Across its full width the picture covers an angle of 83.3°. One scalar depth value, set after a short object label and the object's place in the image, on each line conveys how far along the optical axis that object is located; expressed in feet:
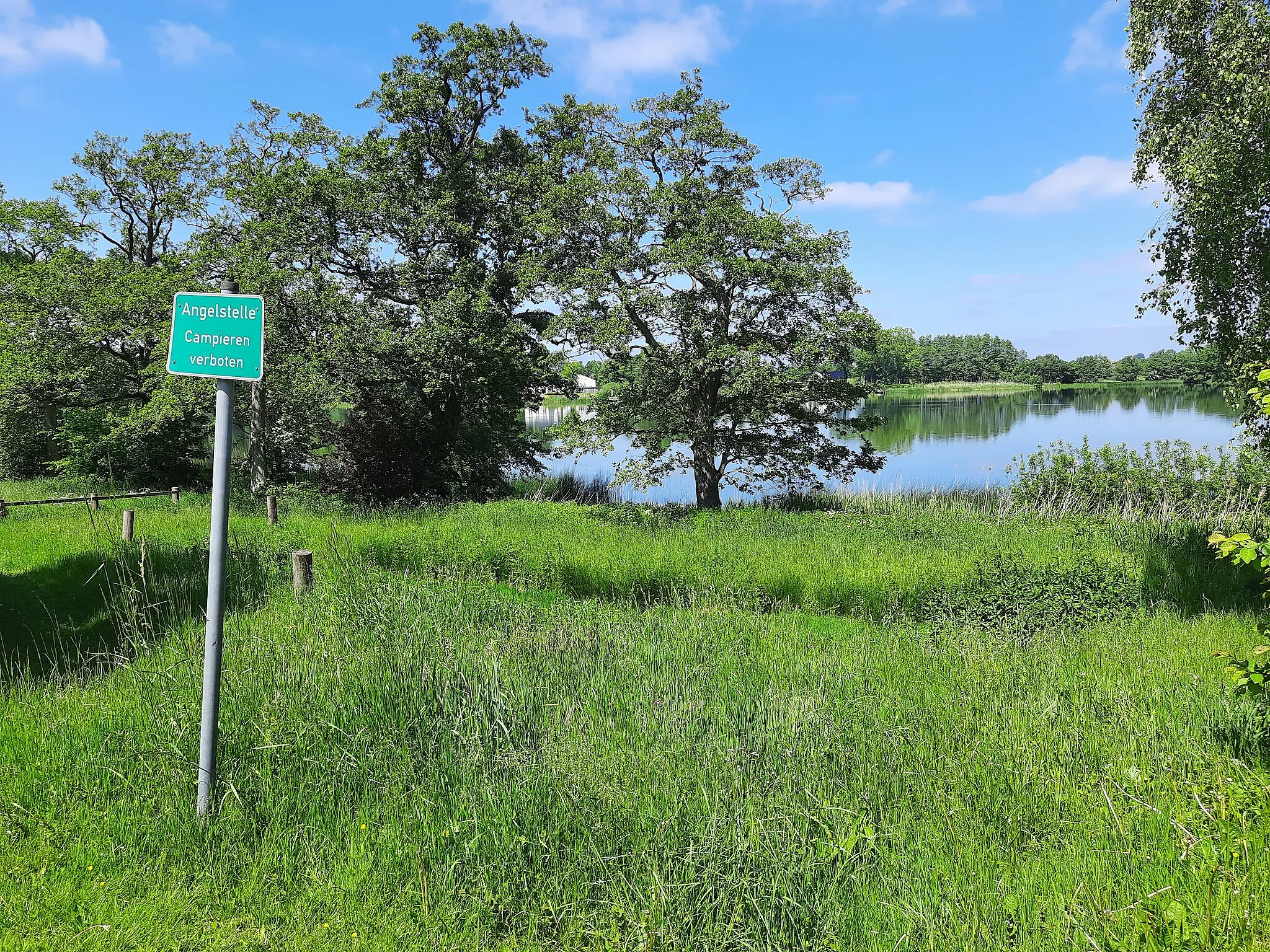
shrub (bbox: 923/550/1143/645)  28.14
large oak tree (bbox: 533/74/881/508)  50.90
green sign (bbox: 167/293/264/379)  11.43
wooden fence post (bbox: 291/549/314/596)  25.76
